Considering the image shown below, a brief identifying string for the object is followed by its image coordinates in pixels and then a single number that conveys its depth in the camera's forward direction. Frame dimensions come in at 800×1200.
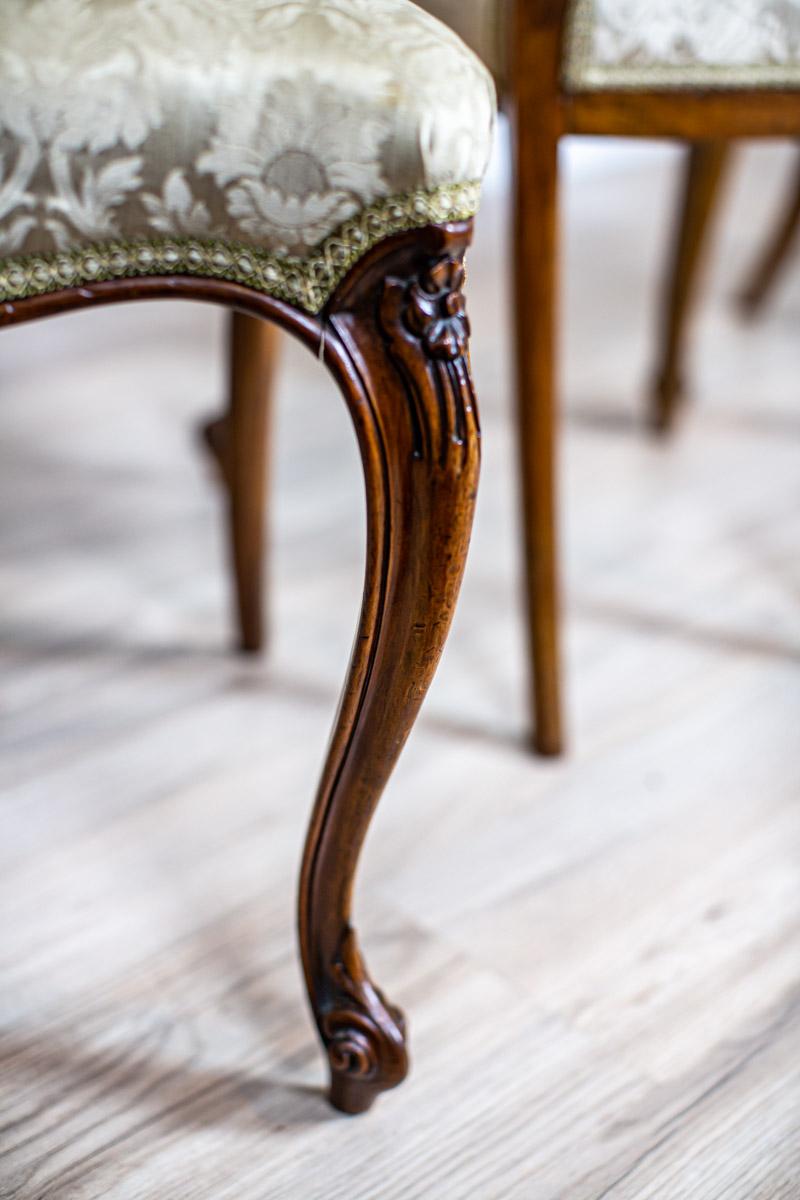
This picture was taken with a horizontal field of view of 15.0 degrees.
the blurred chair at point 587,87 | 1.45
